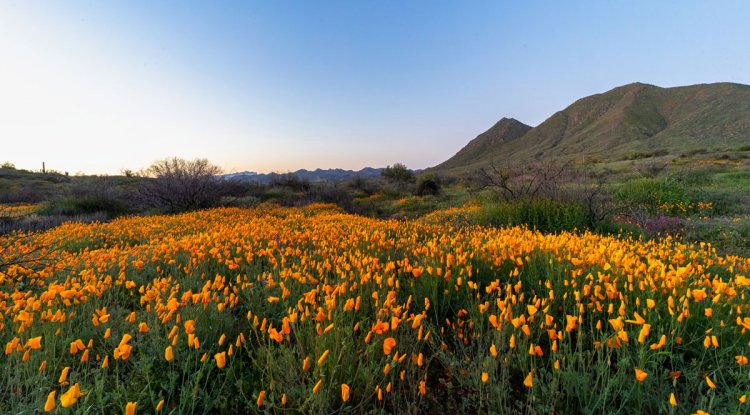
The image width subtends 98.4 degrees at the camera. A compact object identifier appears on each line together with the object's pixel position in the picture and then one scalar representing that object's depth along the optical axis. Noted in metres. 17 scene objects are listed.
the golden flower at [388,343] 1.62
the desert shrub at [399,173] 33.78
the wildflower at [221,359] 1.51
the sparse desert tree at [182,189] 12.80
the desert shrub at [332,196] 17.57
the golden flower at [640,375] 1.36
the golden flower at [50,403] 1.11
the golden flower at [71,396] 1.12
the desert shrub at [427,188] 23.73
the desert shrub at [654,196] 10.66
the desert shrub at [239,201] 15.43
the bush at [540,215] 7.84
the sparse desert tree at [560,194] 8.70
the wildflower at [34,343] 1.62
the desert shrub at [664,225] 7.34
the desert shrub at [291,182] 26.70
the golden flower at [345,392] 1.38
